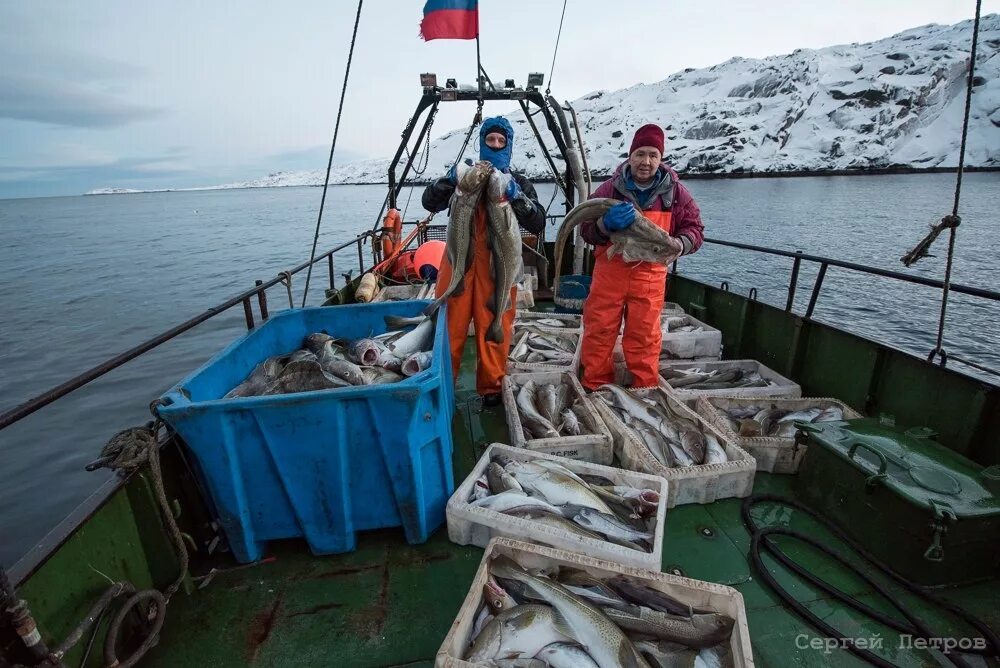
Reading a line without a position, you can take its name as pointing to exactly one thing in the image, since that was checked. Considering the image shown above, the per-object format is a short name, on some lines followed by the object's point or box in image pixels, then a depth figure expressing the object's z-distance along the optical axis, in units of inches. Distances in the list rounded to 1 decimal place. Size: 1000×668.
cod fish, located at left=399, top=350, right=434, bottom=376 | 115.2
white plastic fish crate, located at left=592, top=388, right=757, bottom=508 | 115.0
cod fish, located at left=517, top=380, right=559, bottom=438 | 133.0
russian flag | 197.2
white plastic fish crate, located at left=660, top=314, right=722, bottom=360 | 194.4
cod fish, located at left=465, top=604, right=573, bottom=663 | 66.9
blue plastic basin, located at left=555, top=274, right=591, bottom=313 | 247.6
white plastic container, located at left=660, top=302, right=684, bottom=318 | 229.1
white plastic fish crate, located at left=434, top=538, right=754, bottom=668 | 65.7
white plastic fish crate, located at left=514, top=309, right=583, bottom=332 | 223.6
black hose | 82.2
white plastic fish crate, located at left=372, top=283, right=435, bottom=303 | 257.4
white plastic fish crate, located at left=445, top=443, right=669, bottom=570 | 84.3
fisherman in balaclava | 147.0
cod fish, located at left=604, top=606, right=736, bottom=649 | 70.9
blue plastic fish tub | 85.3
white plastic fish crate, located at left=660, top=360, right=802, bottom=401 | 150.7
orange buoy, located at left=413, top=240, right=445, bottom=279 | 275.1
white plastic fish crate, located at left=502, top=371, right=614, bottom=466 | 124.0
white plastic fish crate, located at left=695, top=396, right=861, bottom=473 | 127.4
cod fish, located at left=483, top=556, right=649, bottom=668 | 66.4
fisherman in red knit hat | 144.4
